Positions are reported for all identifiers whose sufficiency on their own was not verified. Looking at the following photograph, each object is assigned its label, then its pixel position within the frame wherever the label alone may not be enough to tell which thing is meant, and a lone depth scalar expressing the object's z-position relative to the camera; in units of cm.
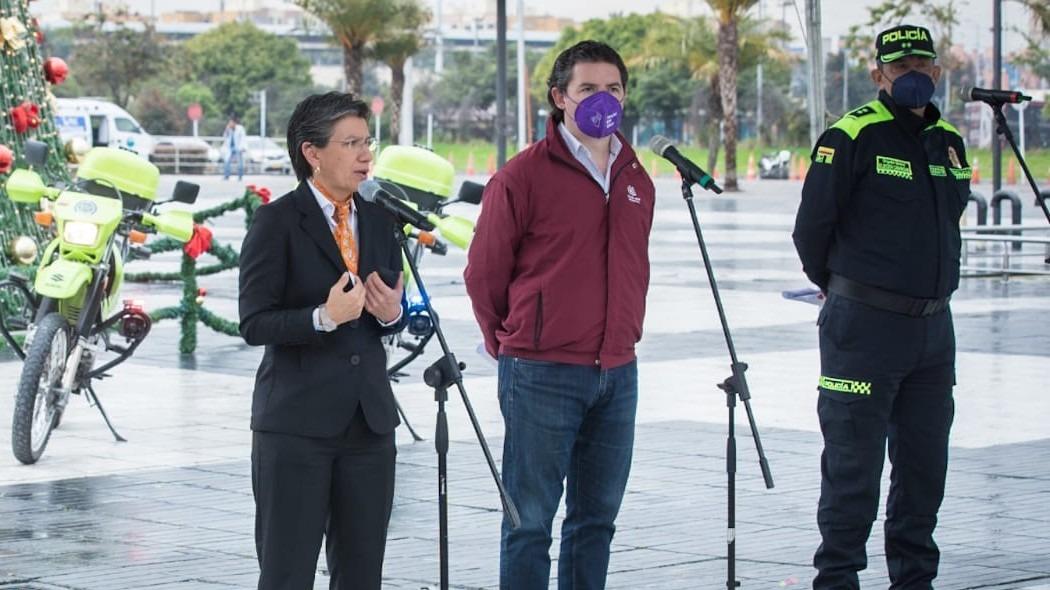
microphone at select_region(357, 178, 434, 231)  476
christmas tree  1413
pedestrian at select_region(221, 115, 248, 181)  4937
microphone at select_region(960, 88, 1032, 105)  669
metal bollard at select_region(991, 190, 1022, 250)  2198
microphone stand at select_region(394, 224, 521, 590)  489
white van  5022
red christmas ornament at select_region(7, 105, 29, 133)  1420
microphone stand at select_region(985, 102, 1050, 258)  672
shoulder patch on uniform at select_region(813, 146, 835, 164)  617
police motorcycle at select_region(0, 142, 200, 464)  942
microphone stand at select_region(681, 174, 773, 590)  580
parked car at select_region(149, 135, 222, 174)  5603
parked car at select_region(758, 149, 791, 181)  5559
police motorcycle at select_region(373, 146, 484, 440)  973
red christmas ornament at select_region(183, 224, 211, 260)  1276
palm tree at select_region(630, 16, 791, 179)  5497
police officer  614
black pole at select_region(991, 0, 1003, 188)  2596
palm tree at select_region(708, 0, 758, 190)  4769
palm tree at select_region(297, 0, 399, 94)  5010
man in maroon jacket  552
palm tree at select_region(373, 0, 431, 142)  5209
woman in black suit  485
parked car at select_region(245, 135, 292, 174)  5657
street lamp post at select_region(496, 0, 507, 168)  2289
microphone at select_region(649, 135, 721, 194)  587
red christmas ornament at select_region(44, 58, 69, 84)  1484
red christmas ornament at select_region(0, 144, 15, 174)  1292
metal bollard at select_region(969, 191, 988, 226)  2167
